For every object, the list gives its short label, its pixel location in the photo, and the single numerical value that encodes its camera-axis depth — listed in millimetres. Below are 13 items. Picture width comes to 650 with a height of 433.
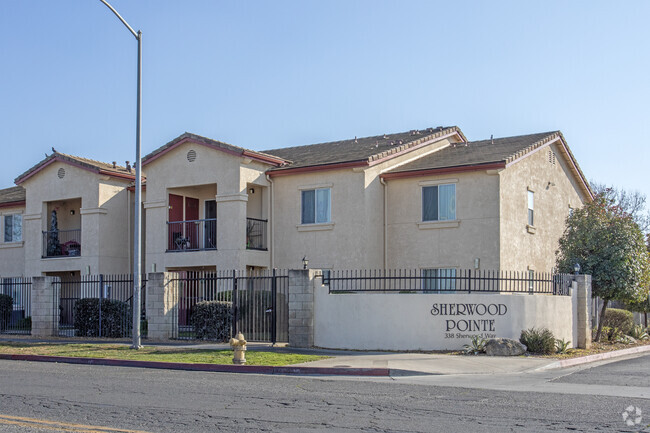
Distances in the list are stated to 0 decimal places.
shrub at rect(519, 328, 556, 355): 19625
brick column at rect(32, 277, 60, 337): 25078
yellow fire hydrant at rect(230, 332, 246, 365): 17109
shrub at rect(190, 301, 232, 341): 22141
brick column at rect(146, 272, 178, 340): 22909
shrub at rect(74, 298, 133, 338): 24328
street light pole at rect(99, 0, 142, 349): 20297
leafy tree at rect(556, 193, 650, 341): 24516
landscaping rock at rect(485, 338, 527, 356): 19031
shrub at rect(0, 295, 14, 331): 27600
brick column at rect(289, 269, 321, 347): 20547
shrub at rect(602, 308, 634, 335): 27547
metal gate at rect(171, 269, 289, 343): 21844
